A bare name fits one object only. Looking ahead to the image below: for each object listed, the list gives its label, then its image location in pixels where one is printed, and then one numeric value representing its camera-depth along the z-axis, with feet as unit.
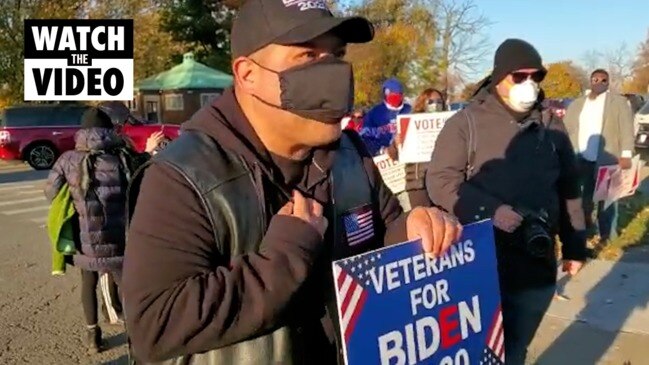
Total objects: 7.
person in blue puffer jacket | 28.19
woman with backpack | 17.99
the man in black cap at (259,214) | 5.37
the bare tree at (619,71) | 210.59
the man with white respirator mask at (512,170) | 12.00
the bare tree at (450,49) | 139.64
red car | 72.95
